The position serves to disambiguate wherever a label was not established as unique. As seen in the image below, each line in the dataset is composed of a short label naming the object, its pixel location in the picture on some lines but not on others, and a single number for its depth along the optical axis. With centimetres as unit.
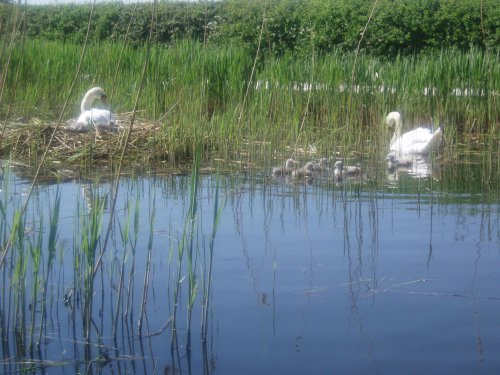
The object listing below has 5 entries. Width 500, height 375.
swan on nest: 1064
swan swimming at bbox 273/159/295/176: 895
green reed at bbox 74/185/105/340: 436
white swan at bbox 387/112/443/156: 1055
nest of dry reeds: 994
